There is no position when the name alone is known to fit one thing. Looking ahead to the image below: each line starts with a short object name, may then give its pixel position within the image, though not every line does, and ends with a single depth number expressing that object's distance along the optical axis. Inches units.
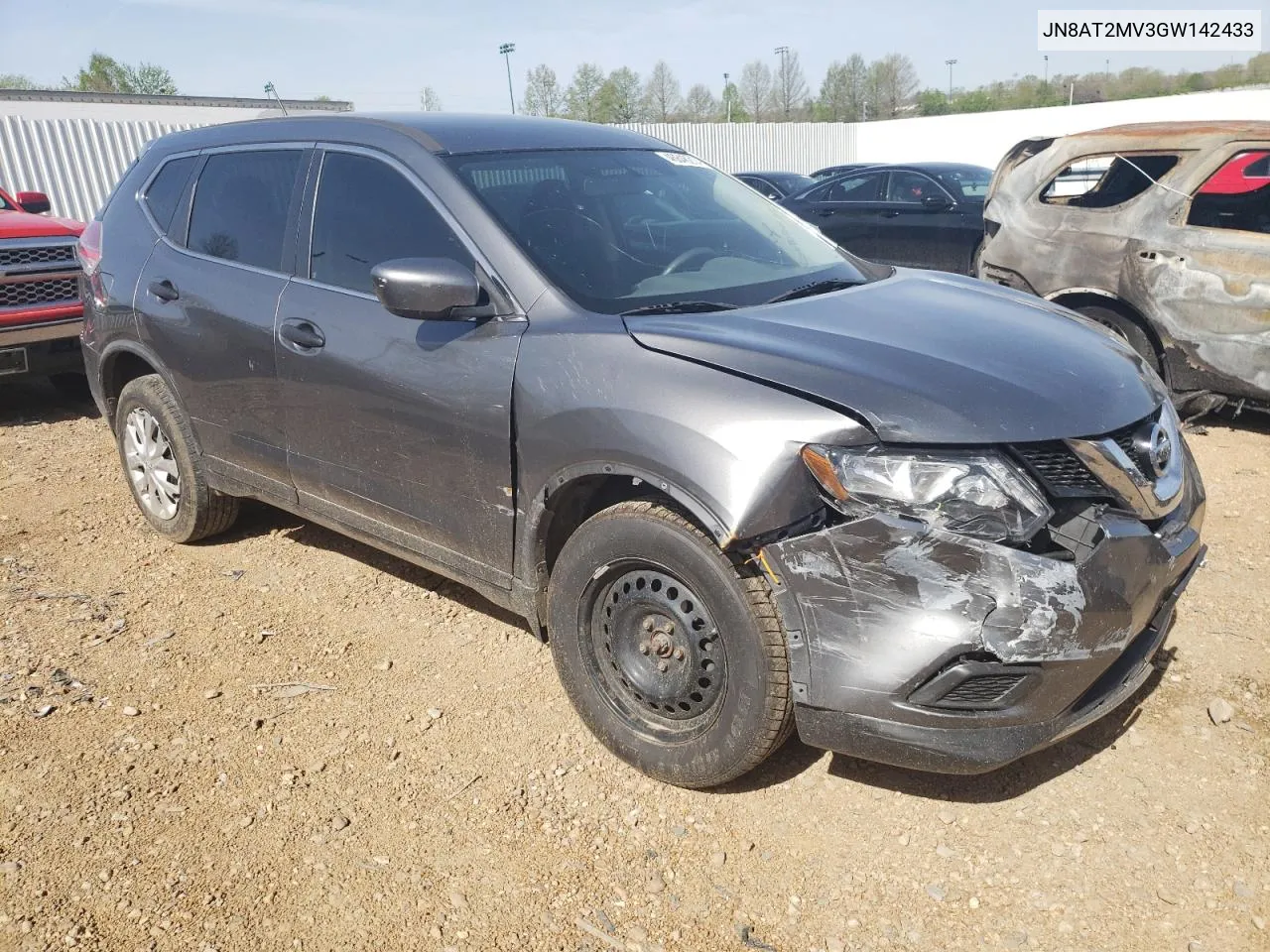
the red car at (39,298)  267.7
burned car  212.5
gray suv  89.7
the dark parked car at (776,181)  695.1
